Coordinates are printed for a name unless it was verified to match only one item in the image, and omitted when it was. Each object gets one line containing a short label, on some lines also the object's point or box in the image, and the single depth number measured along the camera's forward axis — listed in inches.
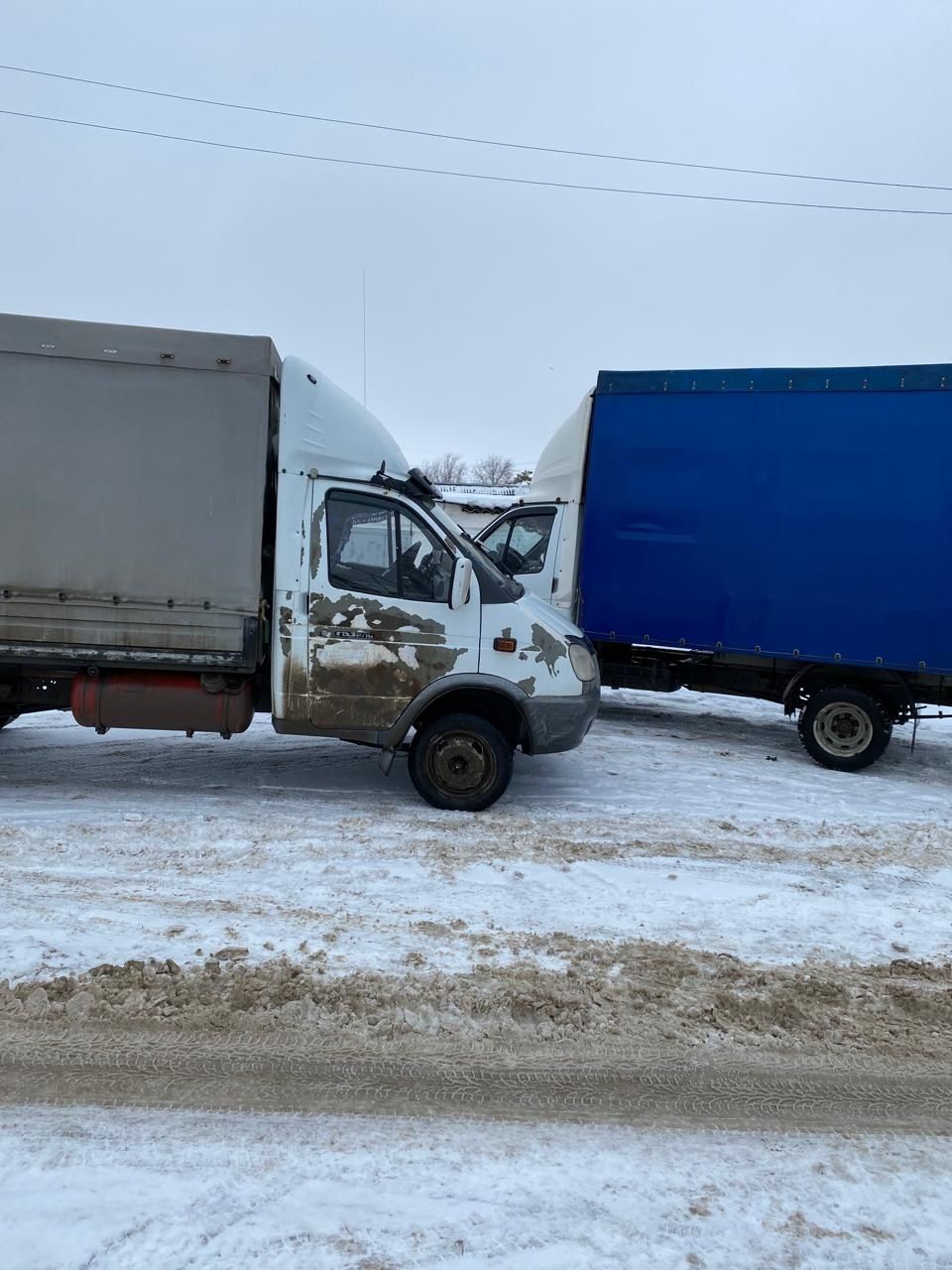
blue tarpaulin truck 281.6
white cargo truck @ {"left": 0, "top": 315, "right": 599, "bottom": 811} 210.8
